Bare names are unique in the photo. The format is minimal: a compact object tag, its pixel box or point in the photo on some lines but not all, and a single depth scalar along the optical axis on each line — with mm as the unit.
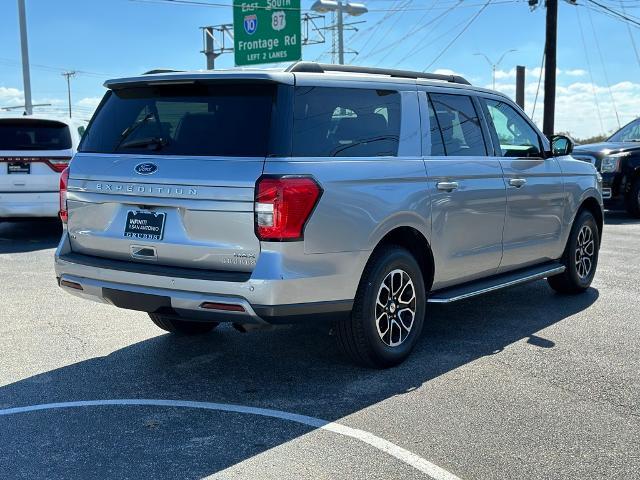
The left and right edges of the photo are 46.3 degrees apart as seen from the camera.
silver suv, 4266
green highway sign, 23859
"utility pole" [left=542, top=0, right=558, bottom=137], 22797
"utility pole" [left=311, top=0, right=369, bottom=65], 28531
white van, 10938
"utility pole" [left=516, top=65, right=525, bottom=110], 27969
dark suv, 14133
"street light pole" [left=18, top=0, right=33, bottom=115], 23203
